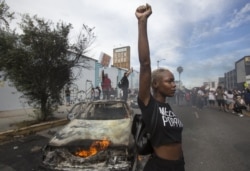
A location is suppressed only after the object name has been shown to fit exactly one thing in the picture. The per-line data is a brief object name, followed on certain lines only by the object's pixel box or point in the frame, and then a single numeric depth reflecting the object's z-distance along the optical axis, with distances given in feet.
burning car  6.96
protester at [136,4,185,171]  3.57
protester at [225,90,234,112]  28.79
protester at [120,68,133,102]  18.61
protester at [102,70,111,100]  24.38
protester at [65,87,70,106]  37.70
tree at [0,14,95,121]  17.25
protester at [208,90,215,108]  35.02
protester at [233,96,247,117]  26.07
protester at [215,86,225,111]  29.01
